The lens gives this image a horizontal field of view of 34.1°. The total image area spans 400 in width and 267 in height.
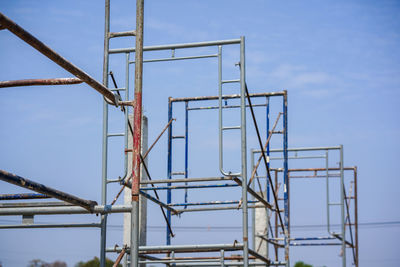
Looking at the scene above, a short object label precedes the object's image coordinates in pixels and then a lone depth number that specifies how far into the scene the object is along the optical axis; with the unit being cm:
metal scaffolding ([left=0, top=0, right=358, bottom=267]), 558
